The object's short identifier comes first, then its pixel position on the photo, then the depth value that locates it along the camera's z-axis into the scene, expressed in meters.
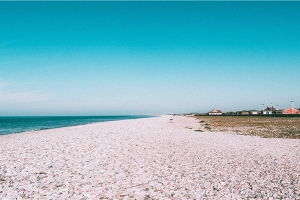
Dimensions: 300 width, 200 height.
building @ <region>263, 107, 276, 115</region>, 166.65
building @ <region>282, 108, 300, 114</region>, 133.75
